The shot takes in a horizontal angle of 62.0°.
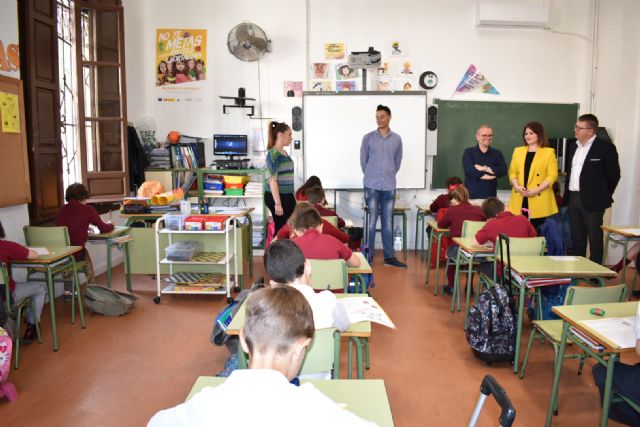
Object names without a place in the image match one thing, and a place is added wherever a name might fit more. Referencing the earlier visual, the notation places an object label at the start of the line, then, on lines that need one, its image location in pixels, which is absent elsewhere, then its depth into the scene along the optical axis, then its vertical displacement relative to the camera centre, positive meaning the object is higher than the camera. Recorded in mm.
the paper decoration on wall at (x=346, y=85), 6824 +814
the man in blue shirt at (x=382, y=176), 5891 -297
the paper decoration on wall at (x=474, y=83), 6891 +859
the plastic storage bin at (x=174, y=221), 4605 -631
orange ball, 6531 +130
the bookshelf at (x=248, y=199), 6258 -656
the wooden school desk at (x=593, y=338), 2086 -742
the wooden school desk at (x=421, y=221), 6500 -925
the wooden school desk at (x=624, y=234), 4488 -699
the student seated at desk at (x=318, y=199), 4840 -453
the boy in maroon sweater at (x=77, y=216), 4363 -570
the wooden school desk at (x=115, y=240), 4605 -818
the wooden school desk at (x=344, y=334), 1972 -747
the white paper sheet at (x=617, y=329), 2037 -718
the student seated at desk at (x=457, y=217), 4816 -608
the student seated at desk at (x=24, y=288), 3291 -947
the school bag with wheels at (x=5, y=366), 2814 -1162
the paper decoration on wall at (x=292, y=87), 6812 +783
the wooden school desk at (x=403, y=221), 6490 -884
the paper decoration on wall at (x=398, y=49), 6836 +1279
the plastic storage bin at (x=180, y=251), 4648 -903
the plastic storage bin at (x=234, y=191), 6258 -501
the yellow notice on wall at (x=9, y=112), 4059 +263
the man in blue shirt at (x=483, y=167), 5723 -181
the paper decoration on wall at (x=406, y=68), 6848 +1040
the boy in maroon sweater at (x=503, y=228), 3883 -571
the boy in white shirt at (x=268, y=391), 993 -471
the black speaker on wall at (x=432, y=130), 6891 +253
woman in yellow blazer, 4734 -223
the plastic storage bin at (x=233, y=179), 6239 -361
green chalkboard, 6918 +390
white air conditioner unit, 6633 +1701
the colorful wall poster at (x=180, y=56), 6738 +1159
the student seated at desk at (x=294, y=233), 3412 -574
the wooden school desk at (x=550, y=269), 3066 -693
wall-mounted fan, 6352 +1283
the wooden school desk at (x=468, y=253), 3937 -778
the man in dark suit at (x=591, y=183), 4641 -282
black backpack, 3285 -1077
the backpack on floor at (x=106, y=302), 4324 -1250
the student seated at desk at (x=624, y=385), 2025 -927
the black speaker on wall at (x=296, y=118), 6824 +384
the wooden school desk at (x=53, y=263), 3501 -782
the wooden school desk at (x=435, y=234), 5051 -830
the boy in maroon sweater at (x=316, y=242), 3160 -553
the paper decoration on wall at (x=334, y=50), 6793 +1251
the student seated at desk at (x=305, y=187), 5188 -372
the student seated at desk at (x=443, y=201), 5941 -573
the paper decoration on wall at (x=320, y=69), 6801 +1011
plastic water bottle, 7105 -1203
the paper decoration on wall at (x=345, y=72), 6797 +976
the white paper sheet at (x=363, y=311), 2295 -721
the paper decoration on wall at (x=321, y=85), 6824 +811
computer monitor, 6562 +50
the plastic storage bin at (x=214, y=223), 4578 -641
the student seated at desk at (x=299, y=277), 2004 -533
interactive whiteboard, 6770 +228
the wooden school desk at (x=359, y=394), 1415 -690
